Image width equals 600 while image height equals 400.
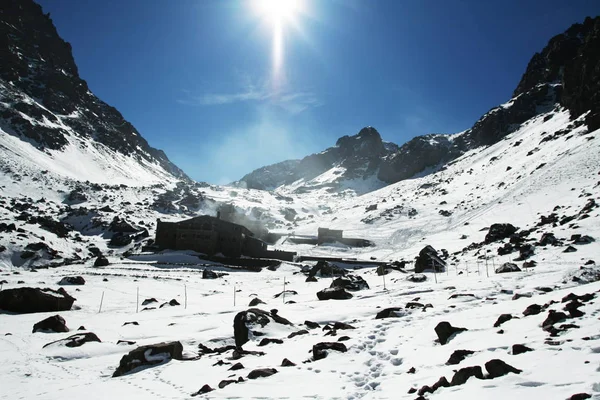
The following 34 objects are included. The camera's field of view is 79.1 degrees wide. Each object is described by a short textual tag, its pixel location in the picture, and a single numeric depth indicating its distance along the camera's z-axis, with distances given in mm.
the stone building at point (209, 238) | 59438
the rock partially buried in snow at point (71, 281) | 30797
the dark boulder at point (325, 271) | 41406
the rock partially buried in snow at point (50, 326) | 16203
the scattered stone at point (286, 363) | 9630
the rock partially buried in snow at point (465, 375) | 6551
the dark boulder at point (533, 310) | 10766
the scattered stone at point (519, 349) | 7596
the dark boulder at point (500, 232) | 43156
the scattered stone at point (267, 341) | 12484
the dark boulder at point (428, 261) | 34531
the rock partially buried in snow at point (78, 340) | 13289
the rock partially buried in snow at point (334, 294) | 22281
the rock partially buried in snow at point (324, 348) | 9977
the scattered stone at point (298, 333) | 13320
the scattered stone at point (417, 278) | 26894
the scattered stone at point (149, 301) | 24297
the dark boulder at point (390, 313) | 14680
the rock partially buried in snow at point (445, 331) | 10250
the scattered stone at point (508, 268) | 24755
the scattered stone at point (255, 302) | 22031
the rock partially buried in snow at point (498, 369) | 6445
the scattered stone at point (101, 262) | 44906
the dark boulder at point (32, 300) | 20719
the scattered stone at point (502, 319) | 10519
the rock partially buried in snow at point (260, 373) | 8747
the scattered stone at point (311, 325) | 14877
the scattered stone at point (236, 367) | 9805
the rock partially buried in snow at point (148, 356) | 10547
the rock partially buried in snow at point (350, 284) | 26344
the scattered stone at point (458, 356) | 8102
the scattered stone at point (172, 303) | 22838
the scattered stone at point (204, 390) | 8151
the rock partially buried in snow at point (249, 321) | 13328
